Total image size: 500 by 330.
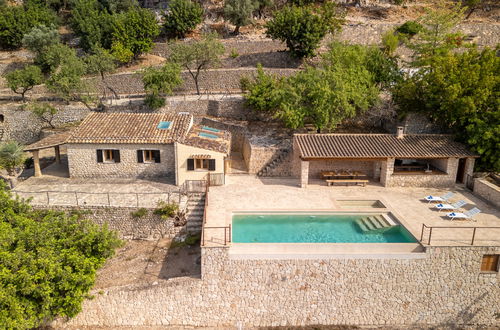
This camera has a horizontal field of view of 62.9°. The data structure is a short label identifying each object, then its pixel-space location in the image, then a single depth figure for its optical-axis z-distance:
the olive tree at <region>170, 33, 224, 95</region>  39.47
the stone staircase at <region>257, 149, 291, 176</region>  29.28
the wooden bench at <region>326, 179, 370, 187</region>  27.17
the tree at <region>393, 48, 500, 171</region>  26.33
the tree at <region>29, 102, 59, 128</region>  37.56
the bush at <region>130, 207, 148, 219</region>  23.66
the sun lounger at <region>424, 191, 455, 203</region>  24.75
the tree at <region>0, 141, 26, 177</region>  28.31
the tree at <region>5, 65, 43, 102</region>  41.31
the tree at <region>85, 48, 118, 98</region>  40.47
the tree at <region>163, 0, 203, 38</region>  53.62
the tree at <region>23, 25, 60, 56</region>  48.00
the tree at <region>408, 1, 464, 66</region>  32.94
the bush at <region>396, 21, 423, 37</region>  47.84
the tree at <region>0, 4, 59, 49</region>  52.88
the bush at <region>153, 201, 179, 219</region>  23.72
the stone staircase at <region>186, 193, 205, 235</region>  24.19
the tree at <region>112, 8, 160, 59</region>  48.78
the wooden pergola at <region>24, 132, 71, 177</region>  27.55
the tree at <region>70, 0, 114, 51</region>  50.28
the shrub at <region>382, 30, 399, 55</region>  43.91
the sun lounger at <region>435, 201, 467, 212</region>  23.47
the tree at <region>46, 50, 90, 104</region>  38.06
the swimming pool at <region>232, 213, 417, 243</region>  20.75
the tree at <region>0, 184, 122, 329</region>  15.60
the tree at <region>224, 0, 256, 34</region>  54.47
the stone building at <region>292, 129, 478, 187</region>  26.58
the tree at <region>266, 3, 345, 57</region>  44.00
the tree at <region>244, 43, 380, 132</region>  29.27
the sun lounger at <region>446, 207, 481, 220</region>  22.33
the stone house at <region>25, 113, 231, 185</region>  26.52
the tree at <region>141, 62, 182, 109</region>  37.69
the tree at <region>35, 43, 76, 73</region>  44.56
